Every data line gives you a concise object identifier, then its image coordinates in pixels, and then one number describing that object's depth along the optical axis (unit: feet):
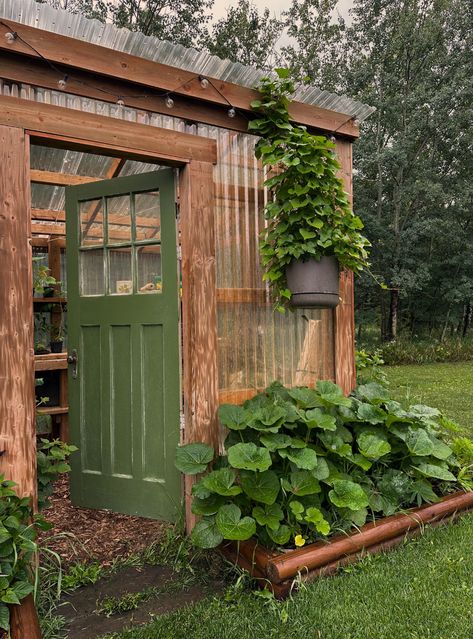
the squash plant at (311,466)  8.30
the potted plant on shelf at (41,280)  15.85
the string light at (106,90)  7.60
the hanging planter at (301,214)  9.95
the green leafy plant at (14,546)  6.40
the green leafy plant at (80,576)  8.20
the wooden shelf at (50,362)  15.25
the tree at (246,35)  49.65
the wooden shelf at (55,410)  15.02
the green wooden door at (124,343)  10.00
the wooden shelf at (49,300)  17.64
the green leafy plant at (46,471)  8.25
